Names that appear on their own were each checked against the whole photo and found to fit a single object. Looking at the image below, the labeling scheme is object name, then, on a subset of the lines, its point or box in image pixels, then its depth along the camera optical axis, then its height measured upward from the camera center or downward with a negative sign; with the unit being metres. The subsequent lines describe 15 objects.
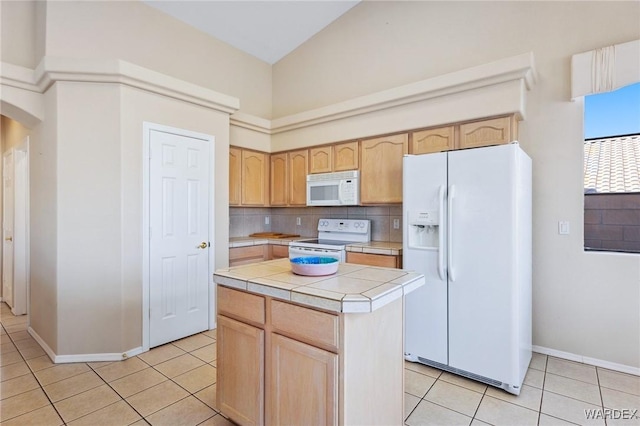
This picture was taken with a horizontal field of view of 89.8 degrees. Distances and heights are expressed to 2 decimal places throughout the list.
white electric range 3.54 -0.35
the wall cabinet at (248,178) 4.21 +0.47
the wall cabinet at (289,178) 4.32 +0.47
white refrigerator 2.28 -0.37
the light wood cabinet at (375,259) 3.10 -0.48
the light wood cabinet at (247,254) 3.89 -0.54
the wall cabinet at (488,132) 2.79 +0.72
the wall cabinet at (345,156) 3.81 +0.67
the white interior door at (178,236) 3.05 -0.24
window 2.66 +0.35
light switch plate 2.80 -0.13
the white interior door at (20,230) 3.63 -0.21
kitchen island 1.41 -0.66
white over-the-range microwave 3.74 +0.28
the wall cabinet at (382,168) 3.42 +0.48
